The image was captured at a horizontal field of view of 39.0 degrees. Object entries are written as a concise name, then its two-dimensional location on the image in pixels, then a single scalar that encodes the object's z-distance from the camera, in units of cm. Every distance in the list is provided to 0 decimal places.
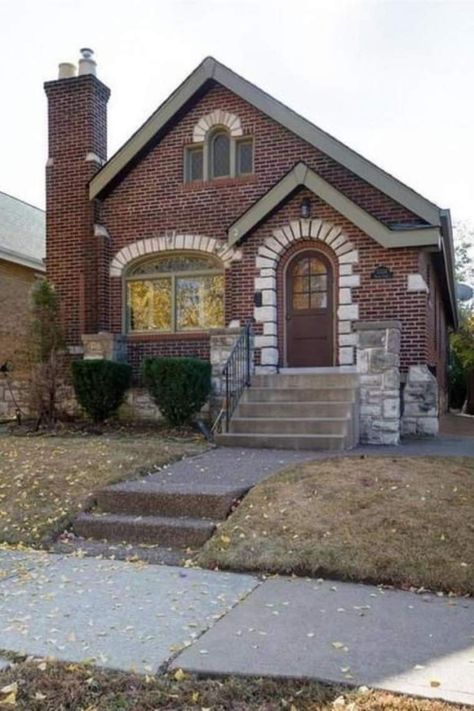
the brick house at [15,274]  1684
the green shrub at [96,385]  1122
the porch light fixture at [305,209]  1116
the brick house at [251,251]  1040
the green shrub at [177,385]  1045
